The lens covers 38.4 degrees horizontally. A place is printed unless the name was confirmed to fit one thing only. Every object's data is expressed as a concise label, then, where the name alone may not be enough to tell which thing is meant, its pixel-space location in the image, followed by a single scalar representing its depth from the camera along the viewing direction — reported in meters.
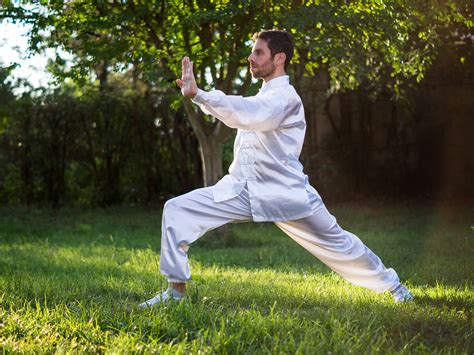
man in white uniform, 4.60
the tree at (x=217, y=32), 8.95
